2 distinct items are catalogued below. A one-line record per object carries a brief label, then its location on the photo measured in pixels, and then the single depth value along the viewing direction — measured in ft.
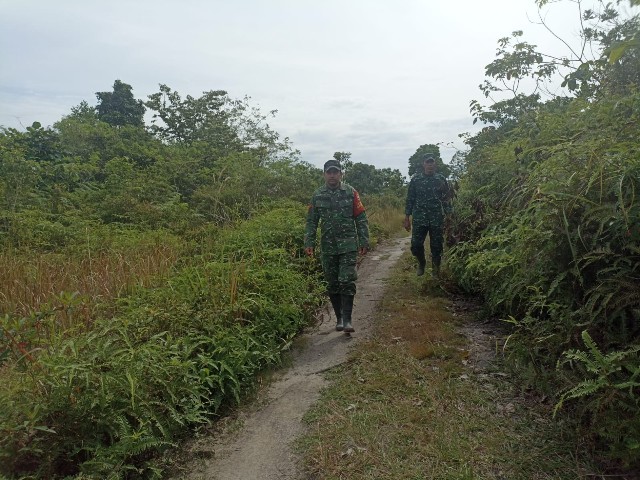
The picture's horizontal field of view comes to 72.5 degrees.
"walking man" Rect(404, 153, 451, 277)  22.02
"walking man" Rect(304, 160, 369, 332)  16.76
